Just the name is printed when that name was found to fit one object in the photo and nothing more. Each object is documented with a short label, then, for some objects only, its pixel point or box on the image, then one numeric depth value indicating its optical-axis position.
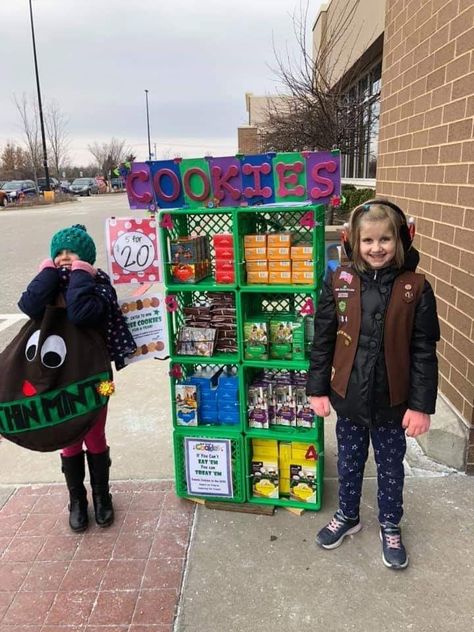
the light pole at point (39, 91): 30.97
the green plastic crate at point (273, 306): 2.97
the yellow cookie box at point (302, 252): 2.87
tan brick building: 3.33
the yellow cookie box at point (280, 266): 2.90
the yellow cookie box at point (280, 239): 2.88
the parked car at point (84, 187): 49.69
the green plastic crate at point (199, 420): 3.14
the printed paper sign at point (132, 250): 2.99
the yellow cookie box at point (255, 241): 2.91
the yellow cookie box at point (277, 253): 2.89
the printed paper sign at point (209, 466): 3.18
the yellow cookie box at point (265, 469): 3.19
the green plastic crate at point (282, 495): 3.10
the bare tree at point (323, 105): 11.78
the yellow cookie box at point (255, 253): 2.92
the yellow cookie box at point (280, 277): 2.93
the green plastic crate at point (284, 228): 2.79
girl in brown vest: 2.45
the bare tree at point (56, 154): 49.28
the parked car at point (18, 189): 37.41
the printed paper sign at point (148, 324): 3.08
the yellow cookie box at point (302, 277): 2.89
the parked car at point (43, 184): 47.17
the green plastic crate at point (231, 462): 3.17
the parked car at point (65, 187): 48.78
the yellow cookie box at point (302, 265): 2.88
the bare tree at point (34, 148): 43.69
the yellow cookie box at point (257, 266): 2.94
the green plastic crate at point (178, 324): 3.08
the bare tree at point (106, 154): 65.61
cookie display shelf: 2.93
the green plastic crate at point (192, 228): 2.94
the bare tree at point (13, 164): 58.41
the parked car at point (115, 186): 56.20
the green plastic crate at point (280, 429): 3.06
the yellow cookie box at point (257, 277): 2.96
